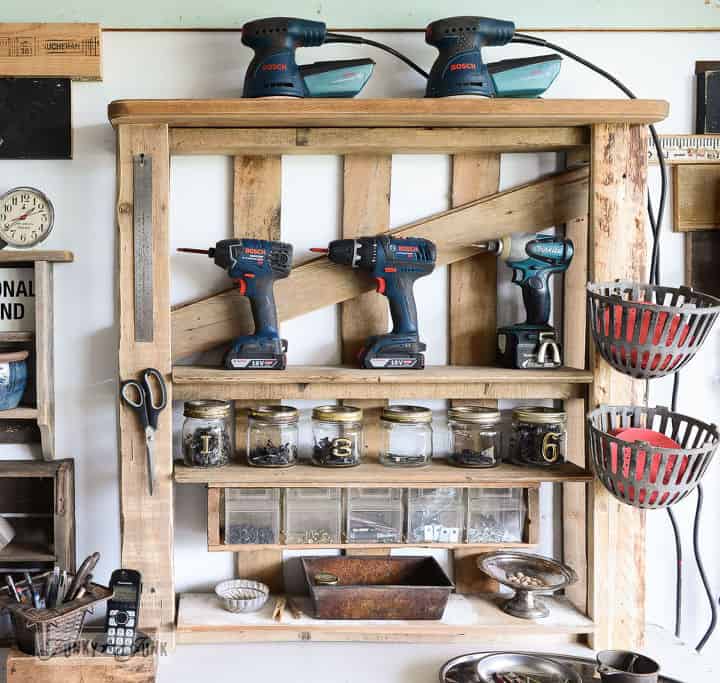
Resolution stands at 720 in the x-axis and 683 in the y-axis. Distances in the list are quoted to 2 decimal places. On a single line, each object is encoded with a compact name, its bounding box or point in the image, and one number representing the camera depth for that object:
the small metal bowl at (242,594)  1.89
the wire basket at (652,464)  1.62
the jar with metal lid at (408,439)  1.91
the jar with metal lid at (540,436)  1.90
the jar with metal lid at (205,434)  1.85
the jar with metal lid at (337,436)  1.87
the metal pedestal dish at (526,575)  1.87
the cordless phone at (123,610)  1.68
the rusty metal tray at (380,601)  1.82
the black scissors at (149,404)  1.79
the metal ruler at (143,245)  1.78
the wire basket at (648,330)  1.63
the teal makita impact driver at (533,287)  1.88
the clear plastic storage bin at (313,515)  1.92
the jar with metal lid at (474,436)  1.92
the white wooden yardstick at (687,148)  2.05
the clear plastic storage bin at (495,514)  1.93
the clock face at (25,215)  1.96
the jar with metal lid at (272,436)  1.88
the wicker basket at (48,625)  1.63
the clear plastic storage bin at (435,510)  1.93
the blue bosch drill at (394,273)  1.86
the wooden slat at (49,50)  1.96
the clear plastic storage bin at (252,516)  1.90
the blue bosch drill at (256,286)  1.84
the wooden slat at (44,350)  1.88
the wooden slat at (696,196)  2.06
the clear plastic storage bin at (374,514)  1.94
